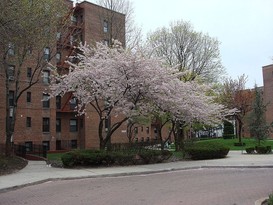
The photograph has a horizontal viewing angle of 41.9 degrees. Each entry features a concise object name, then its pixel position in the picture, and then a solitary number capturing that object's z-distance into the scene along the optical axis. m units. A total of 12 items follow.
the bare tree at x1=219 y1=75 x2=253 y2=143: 47.56
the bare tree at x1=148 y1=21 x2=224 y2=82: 39.76
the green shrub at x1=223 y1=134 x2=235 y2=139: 55.41
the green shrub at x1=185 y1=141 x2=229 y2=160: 23.47
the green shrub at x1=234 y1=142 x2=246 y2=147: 41.62
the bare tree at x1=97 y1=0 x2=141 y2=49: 31.94
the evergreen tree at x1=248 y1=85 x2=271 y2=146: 31.58
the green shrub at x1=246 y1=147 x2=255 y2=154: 30.38
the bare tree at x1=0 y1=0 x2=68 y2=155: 15.18
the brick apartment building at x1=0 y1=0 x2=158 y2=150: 36.25
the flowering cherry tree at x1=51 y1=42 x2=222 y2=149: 20.34
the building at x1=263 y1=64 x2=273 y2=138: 66.39
